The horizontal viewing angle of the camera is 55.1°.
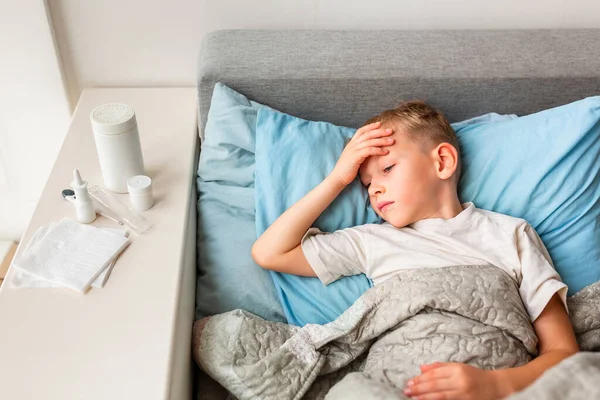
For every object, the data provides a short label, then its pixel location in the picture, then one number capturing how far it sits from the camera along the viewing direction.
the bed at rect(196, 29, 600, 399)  1.41
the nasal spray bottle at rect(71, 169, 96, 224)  1.14
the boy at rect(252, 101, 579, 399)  1.16
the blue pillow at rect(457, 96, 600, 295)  1.27
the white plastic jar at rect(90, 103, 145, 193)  1.17
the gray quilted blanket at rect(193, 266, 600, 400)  1.04
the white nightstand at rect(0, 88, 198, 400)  0.91
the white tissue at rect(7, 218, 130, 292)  1.06
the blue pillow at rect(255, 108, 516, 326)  1.22
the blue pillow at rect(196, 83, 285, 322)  1.23
